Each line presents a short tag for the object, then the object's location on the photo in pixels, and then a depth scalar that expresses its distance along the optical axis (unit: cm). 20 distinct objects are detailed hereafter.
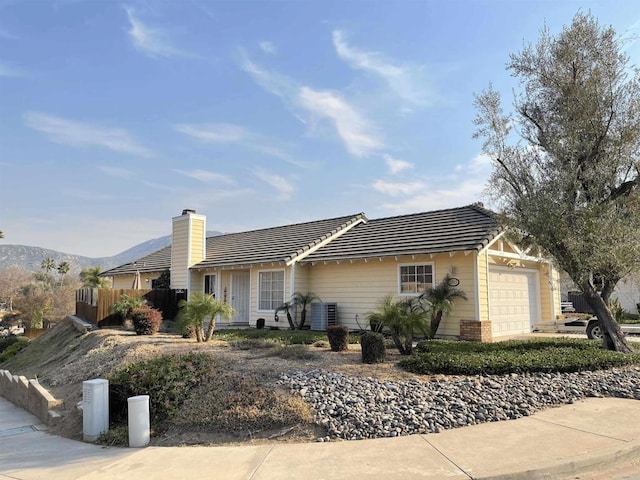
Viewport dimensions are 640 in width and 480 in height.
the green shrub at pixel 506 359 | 874
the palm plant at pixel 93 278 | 3656
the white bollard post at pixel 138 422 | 637
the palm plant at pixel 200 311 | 1344
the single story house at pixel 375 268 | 1430
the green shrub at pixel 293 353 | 1036
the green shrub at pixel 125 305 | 1908
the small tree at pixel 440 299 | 1348
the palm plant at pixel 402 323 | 1073
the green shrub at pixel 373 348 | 975
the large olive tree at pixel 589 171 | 1039
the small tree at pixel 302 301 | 1775
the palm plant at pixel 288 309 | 1767
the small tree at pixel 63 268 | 7606
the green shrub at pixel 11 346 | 2423
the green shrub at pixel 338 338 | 1149
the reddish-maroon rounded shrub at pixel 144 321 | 1631
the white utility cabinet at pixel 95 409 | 698
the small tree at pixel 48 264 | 8494
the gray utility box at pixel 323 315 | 1696
